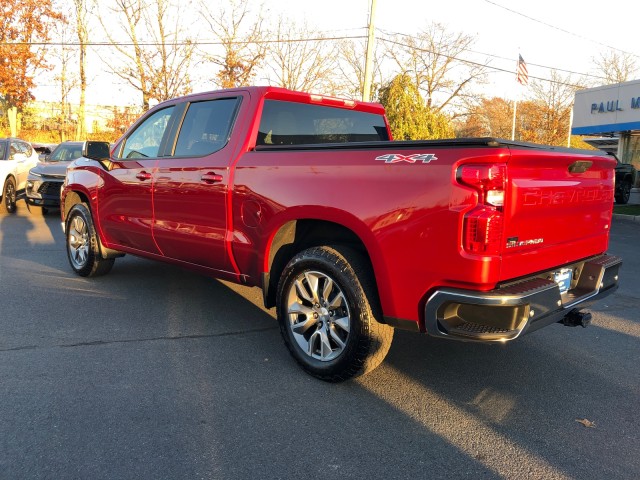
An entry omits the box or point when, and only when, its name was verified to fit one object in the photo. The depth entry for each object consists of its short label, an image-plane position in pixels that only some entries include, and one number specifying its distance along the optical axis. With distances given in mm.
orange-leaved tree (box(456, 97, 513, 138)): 46094
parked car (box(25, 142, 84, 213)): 11867
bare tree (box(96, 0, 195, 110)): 26328
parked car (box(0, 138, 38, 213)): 12266
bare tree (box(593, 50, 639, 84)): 46125
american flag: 29297
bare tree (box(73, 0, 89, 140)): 28969
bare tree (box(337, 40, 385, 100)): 37906
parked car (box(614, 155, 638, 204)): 18156
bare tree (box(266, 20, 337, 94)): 34594
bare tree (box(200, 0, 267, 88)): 27344
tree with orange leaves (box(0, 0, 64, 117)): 29250
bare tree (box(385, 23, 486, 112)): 42753
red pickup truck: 2877
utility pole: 18422
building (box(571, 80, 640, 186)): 22203
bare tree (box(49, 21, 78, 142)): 31188
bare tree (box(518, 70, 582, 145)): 43656
